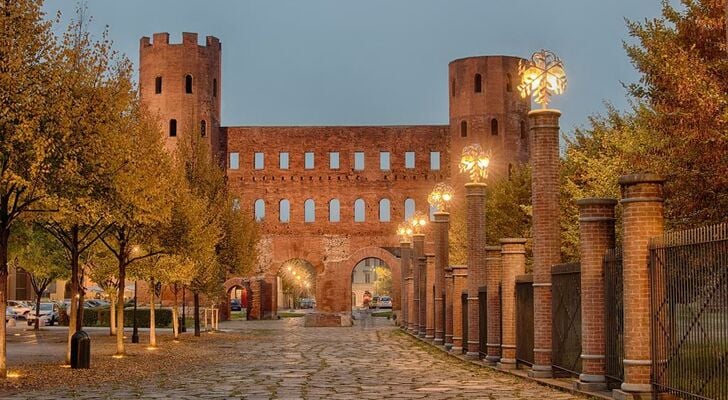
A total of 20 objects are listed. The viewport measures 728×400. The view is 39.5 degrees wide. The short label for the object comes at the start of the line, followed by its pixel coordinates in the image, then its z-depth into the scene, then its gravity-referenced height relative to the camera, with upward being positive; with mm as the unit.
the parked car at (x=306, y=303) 114500 -2988
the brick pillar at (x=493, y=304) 21594 -593
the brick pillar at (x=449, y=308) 28375 -894
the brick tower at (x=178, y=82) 62594 +12251
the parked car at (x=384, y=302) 94125 -2377
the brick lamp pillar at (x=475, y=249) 23875 +648
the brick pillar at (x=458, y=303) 26714 -720
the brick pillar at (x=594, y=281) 14641 -89
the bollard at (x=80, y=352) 20031 -1435
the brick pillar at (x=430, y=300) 33781 -786
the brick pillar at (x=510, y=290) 20234 -282
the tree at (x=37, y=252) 30922 +944
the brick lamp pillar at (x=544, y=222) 17328 +918
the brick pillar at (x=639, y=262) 12922 +166
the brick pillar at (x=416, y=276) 38781 +28
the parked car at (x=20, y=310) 59506 -1786
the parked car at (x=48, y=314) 48756 -1728
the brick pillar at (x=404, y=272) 45875 +223
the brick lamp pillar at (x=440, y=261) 31031 +482
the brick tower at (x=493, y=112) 61188 +9964
